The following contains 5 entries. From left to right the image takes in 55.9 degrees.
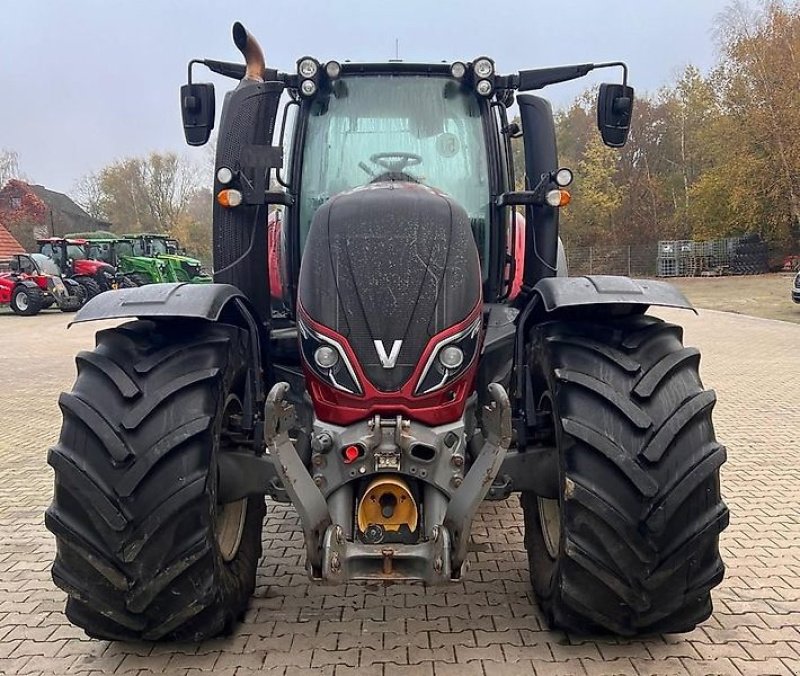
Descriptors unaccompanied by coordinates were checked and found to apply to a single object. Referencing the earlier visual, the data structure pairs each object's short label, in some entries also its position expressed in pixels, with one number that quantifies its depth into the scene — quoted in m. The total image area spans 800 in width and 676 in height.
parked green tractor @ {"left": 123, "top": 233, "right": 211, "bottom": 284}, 27.56
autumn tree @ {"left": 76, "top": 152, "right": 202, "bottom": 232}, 52.41
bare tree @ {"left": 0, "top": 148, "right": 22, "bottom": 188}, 55.78
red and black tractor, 2.50
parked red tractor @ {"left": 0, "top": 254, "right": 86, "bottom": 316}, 21.34
